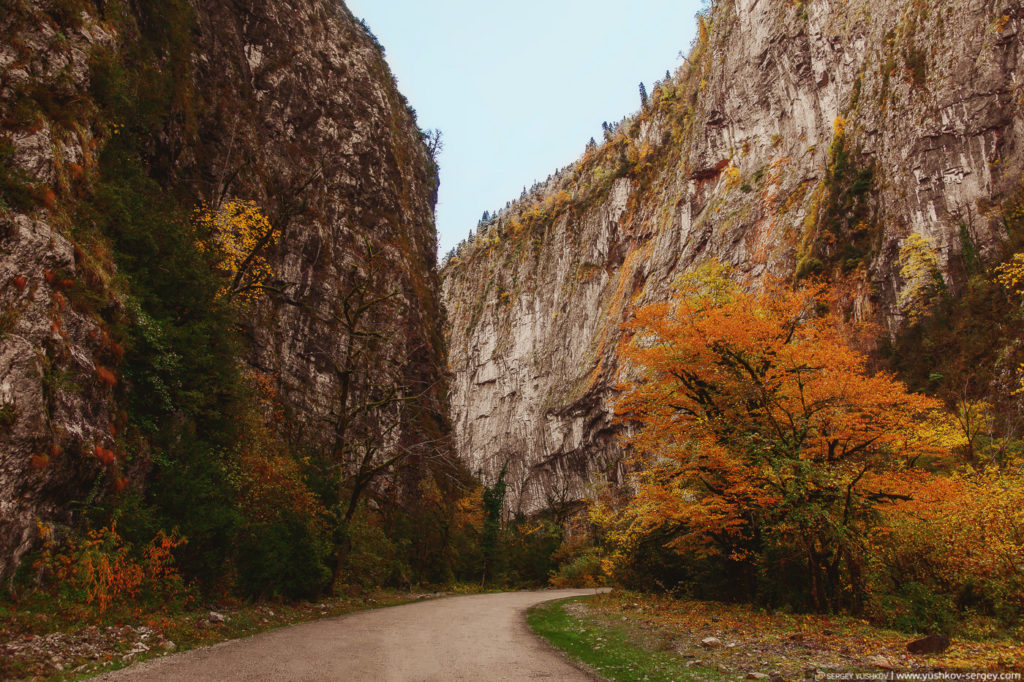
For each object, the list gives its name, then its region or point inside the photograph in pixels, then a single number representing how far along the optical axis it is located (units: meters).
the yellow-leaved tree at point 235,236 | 14.63
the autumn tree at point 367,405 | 14.88
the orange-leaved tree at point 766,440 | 10.41
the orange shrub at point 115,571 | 6.93
